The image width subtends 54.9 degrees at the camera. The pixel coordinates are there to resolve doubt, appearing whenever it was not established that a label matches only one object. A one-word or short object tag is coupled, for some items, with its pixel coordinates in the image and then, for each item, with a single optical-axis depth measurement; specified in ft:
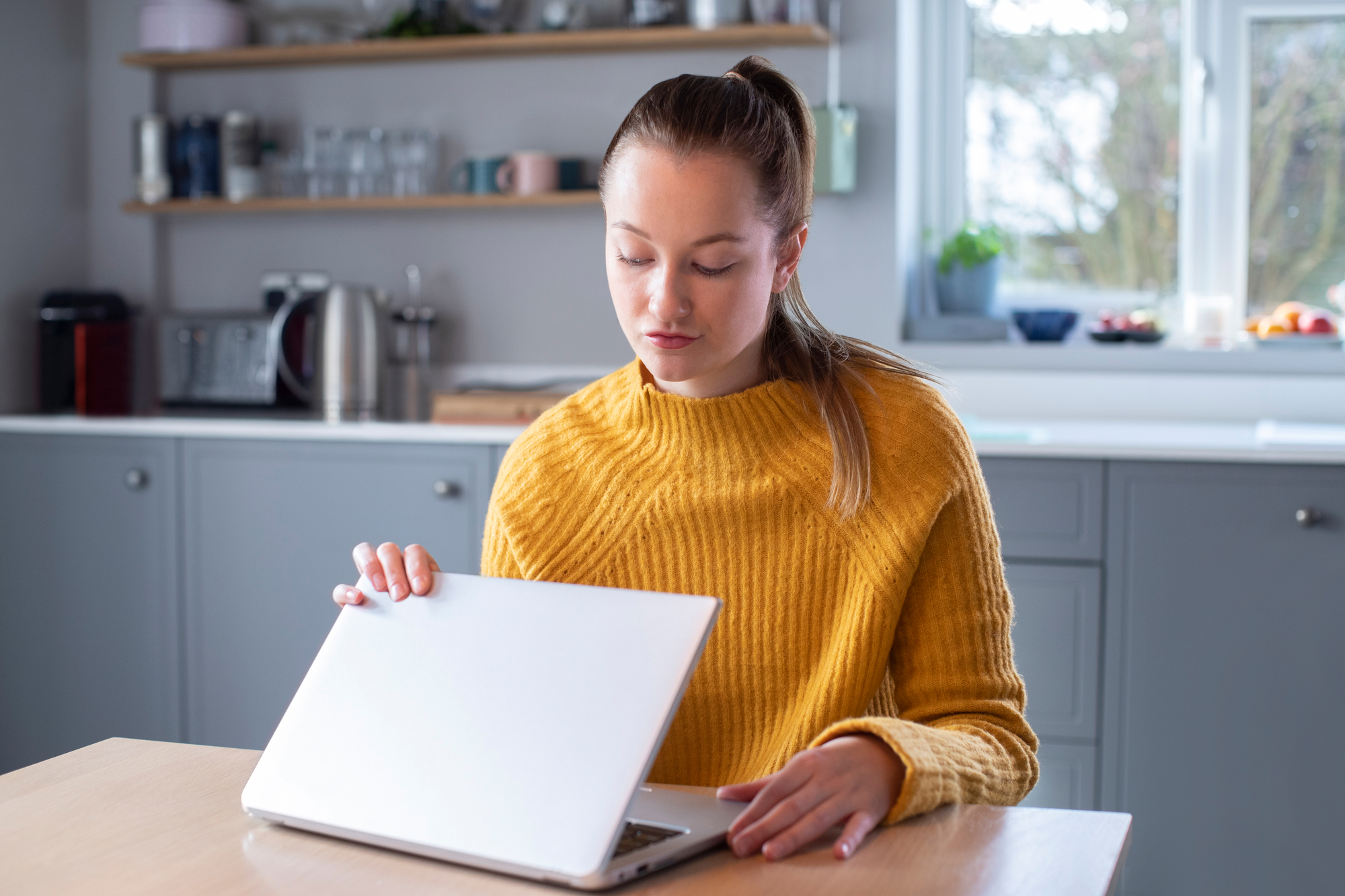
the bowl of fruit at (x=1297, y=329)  8.69
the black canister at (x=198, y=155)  10.05
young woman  3.36
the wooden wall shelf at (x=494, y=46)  8.90
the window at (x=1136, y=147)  9.19
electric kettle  9.18
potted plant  9.41
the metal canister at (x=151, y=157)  10.03
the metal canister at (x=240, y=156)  9.98
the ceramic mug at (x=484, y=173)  9.42
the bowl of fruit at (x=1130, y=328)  9.11
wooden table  2.33
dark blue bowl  9.29
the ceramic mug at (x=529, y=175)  9.29
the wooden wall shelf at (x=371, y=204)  9.21
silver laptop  2.28
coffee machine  9.59
